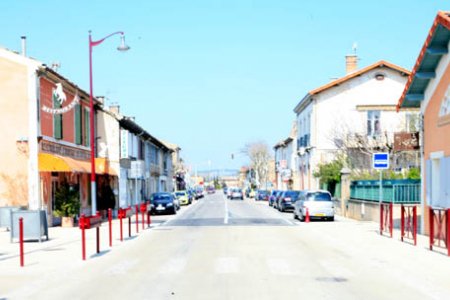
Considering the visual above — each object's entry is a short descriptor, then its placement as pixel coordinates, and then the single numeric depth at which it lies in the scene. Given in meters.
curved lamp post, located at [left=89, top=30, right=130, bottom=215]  23.79
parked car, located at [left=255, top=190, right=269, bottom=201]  69.06
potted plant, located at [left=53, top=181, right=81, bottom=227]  25.44
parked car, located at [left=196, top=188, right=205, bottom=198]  86.55
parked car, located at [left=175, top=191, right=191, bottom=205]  57.26
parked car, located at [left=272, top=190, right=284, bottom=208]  44.09
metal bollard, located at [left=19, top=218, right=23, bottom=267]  13.12
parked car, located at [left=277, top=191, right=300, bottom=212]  39.91
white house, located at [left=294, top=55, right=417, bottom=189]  47.91
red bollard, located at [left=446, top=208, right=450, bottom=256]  14.02
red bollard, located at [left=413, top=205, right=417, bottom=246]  16.49
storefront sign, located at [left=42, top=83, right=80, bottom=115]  23.99
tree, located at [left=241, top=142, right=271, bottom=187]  104.19
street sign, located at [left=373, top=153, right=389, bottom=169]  20.52
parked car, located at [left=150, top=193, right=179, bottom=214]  37.06
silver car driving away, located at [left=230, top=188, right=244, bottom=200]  72.96
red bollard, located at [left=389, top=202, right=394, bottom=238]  19.38
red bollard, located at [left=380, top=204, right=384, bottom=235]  20.55
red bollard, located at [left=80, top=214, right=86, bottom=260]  14.09
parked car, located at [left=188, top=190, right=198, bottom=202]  82.50
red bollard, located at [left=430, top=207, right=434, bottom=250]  14.66
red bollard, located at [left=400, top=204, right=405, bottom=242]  17.75
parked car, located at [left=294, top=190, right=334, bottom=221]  28.38
